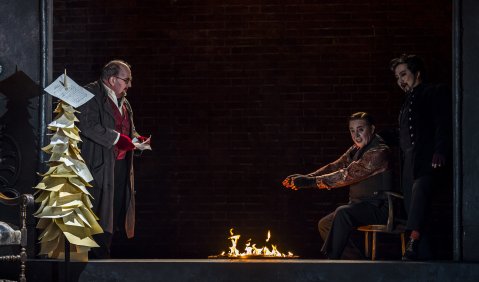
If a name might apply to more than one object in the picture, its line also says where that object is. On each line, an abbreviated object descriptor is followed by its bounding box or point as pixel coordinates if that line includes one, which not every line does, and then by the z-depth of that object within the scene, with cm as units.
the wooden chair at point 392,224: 1289
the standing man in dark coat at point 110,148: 1250
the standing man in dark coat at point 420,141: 1218
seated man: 1315
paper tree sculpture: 1113
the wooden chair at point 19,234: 1101
